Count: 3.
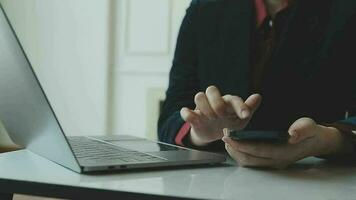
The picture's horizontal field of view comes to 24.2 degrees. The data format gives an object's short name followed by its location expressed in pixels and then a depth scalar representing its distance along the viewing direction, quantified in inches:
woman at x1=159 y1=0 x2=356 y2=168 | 62.3
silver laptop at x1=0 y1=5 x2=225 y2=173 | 39.5
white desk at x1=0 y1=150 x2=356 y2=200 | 37.7
